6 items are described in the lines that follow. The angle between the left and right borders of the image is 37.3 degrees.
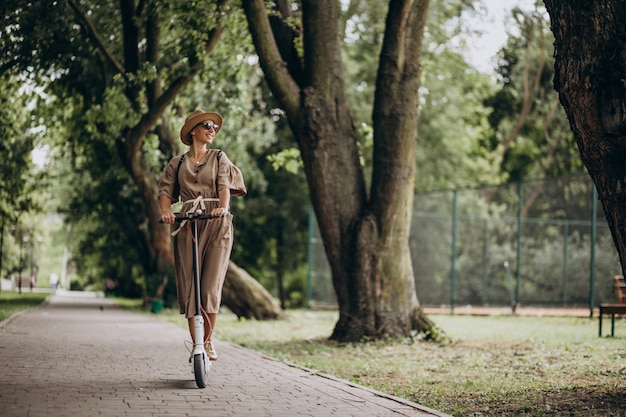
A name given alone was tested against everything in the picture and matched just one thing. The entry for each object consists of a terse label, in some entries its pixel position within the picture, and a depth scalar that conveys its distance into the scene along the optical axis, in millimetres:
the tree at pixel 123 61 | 16609
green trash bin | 24000
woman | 7793
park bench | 13516
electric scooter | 7438
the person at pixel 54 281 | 55438
